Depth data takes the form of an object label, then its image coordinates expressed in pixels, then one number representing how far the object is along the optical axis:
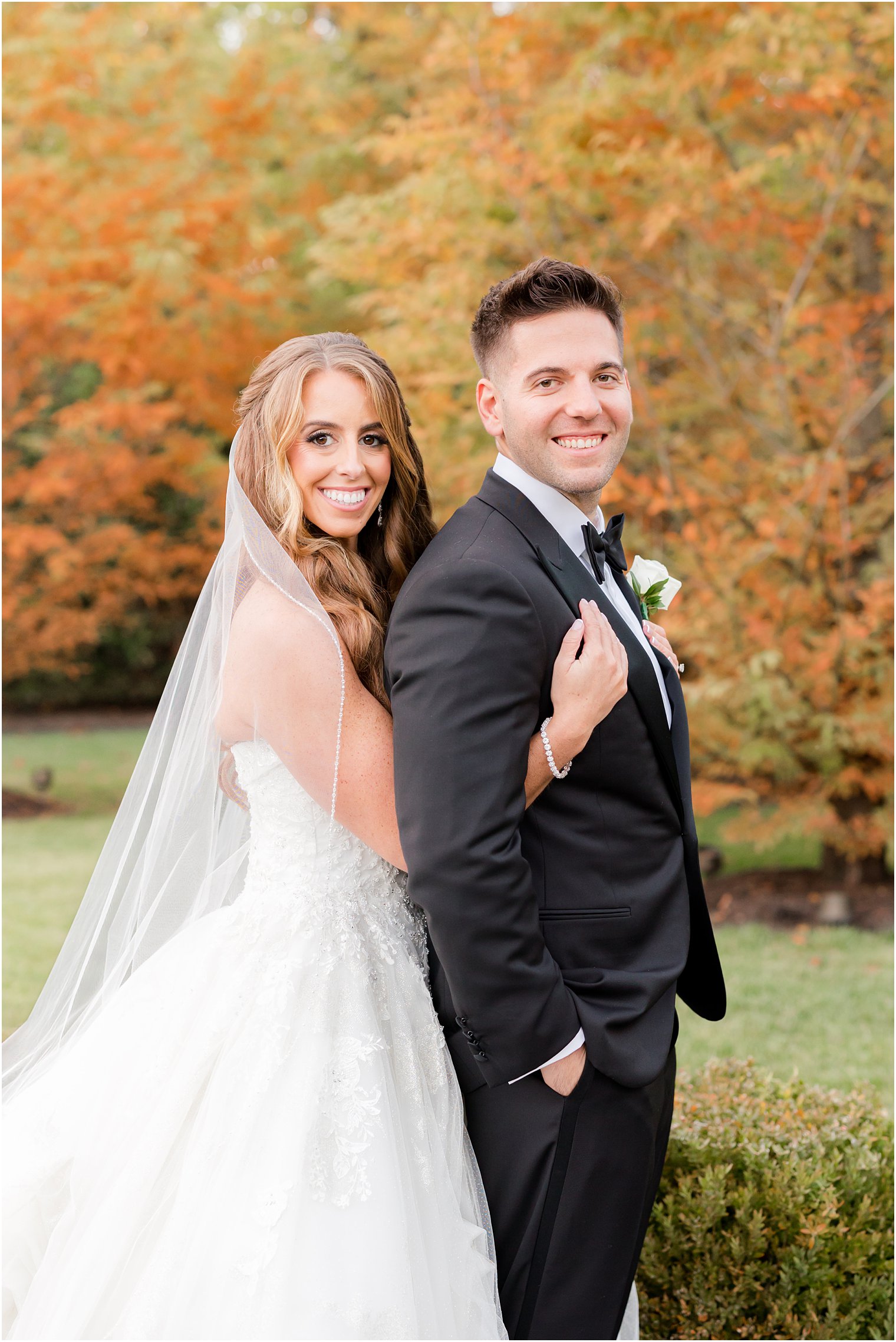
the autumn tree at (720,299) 7.11
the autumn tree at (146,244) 9.63
